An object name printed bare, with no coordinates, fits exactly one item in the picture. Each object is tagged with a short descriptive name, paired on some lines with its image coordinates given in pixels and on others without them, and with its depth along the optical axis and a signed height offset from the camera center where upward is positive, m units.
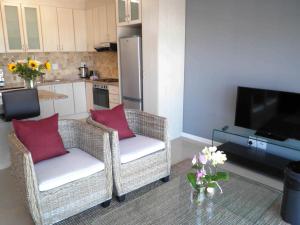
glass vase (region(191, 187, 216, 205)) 1.61 -0.87
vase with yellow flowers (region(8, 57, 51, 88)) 3.14 -0.08
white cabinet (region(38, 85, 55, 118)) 4.84 -0.85
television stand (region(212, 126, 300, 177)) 2.80 -1.09
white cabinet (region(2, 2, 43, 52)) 4.49 +0.66
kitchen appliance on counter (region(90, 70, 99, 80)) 5.54 -0.28
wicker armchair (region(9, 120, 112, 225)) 1.85 -0.99
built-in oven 4.95 -0.68
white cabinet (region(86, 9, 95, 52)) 5.28 +0.71
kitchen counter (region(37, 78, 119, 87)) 4.71 -0.38
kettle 5.77 -0.19
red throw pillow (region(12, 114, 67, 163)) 2.11 -0.65
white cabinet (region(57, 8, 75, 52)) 5.09 +0.70
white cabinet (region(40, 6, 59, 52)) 4.89 +0.69
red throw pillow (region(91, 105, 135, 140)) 2.57 -0.59
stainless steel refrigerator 3.79 -0.14
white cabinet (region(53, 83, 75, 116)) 5.06 -0.81
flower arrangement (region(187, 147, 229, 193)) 1.55 -0.72
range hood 4.80 +0.31
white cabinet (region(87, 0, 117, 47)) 4.79 +0.81
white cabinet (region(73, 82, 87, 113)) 5.36 -0.73
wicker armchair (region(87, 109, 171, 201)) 2.27 -0.96
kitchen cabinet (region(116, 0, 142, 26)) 3.66 +0.77
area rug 1.62 -1.02
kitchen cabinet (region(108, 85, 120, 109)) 4.63 -0.62
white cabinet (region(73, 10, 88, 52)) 5.32 +0.71
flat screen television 2.75 -0.59
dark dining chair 2.80 -0.47
